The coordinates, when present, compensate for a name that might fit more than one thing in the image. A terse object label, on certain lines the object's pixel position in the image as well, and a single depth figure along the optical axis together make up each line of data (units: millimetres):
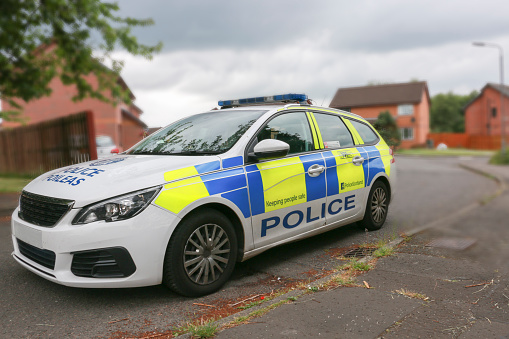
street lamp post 28016
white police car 3395
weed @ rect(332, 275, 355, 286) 3914
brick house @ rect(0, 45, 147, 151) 33469
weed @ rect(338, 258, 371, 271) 4301
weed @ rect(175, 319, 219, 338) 2953
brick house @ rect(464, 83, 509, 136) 55531
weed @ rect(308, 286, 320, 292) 3758
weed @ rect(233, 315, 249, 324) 3180
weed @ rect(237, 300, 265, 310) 3521
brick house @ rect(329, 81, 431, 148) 50562
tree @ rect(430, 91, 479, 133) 78438
